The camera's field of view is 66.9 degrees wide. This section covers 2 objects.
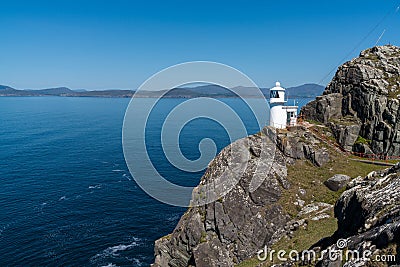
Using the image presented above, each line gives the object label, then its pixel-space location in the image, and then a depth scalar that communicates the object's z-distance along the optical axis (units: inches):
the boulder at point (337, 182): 1342.3
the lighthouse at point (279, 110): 1764.3
